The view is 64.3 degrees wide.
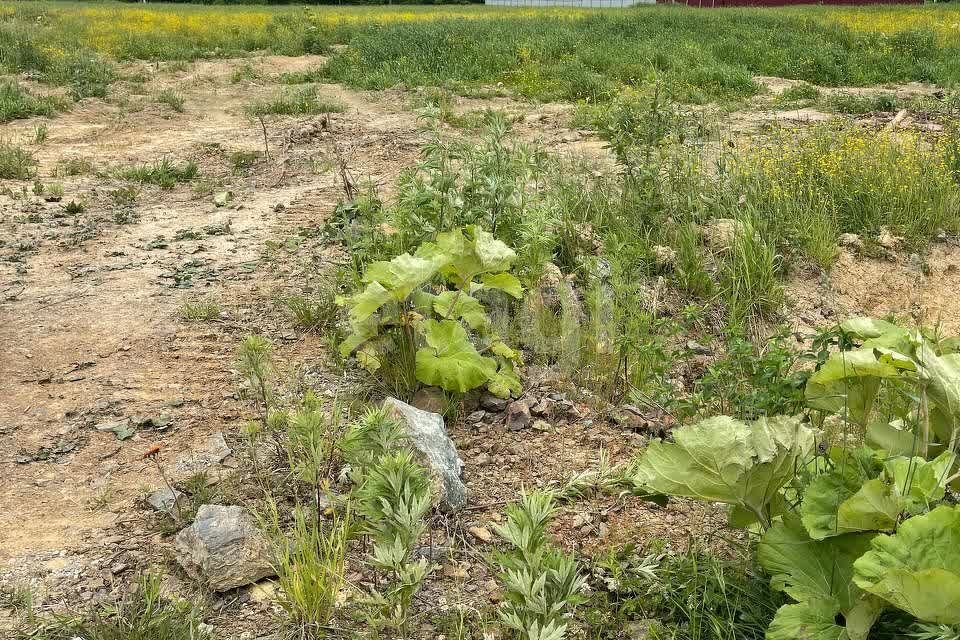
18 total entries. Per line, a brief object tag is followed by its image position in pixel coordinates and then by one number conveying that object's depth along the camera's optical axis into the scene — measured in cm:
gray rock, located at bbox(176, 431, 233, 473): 292
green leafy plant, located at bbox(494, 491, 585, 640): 169
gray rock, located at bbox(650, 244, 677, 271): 452
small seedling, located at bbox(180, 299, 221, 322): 416
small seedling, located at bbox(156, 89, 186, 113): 959
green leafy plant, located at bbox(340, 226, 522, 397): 316
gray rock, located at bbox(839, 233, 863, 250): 502
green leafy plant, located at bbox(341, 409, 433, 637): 191
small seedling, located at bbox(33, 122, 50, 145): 793
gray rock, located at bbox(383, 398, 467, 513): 262
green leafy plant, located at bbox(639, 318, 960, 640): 154
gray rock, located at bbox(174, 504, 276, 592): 234
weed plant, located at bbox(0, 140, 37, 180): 671
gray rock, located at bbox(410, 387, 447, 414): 325
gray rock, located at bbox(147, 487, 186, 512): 267
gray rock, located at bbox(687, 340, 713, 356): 391
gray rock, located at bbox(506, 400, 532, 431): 317
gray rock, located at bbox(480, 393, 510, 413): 330
